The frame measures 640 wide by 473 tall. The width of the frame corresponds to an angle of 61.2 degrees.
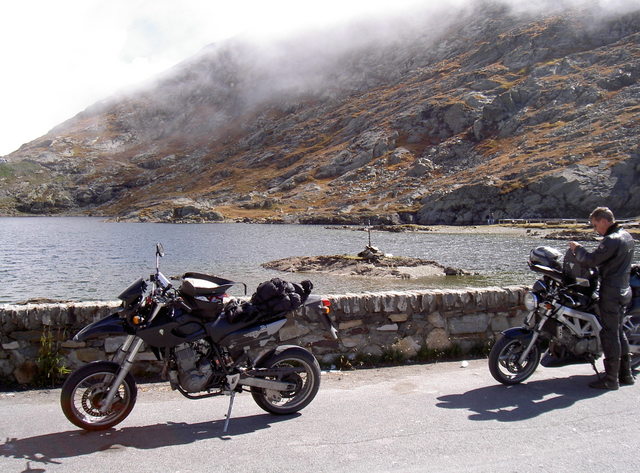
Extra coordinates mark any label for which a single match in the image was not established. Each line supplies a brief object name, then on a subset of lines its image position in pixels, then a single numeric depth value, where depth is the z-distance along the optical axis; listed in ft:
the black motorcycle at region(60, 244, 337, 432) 18.92
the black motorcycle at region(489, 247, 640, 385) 23.80
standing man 22.89
